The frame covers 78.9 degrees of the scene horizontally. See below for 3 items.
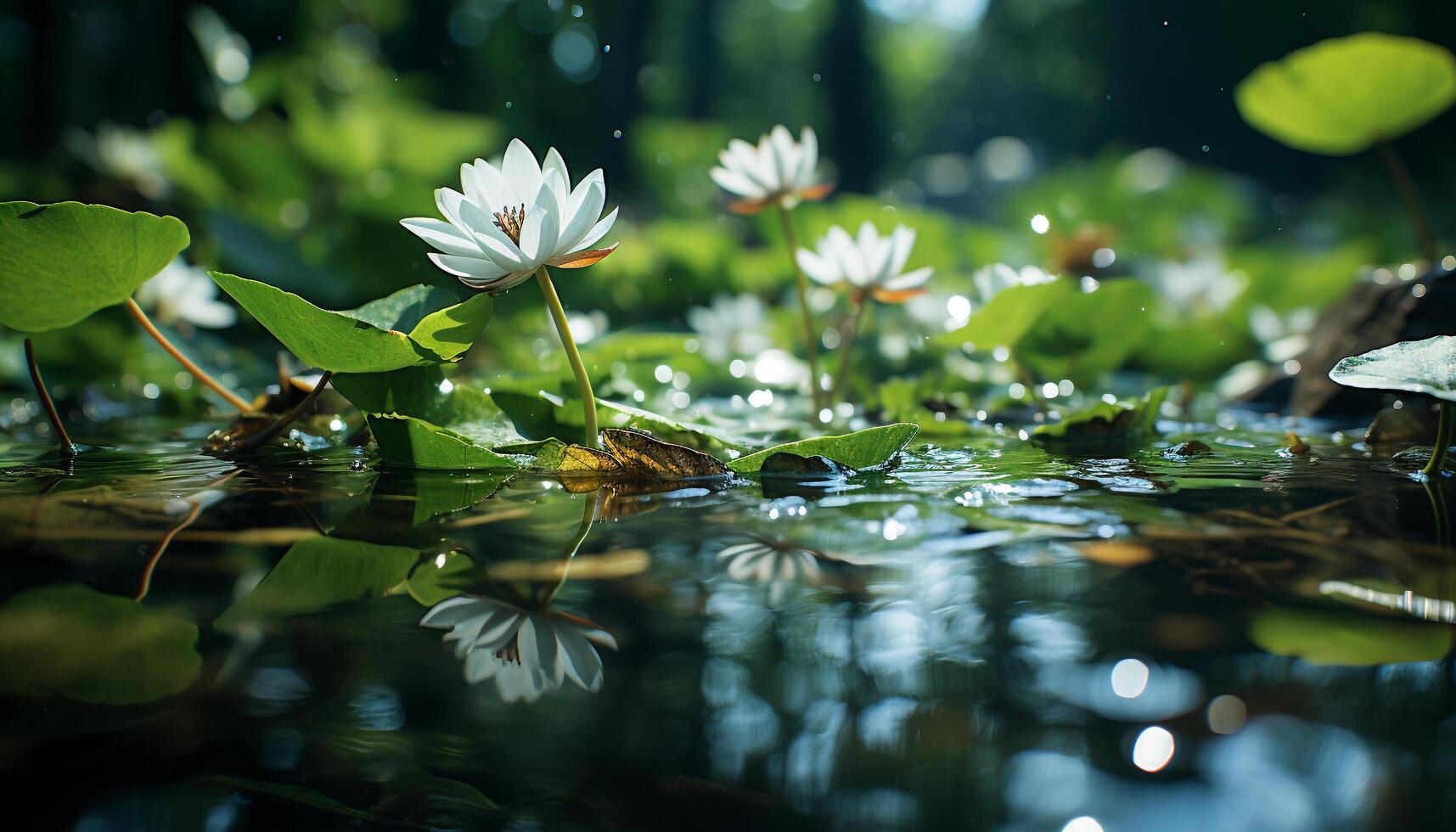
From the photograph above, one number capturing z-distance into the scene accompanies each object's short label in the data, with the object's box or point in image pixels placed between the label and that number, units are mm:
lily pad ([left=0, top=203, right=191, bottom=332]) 888
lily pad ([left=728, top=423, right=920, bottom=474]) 943
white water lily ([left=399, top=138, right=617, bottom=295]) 839
